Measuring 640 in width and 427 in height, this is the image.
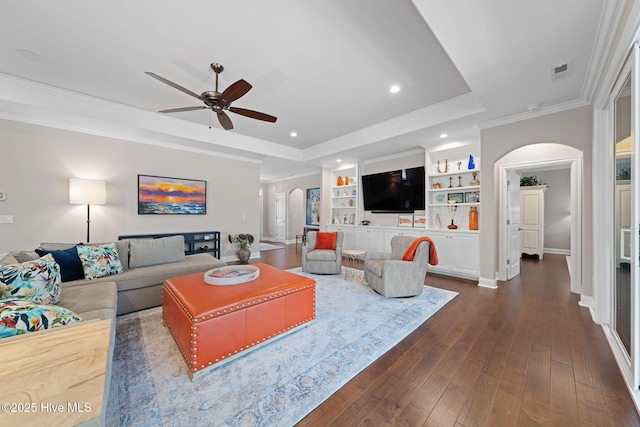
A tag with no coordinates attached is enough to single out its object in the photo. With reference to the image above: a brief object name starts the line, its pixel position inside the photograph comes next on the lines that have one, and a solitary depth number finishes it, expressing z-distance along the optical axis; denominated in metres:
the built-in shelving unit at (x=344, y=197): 6.81
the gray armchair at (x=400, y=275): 3.31
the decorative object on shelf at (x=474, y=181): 4.46
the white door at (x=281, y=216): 9.93
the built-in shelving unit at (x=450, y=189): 4.57
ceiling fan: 2.48
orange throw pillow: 4.76
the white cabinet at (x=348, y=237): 6.32
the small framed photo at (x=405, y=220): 5.51
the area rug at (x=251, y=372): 1.49
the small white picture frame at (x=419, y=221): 5.29
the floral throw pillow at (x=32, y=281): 1.78
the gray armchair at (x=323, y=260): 4.50
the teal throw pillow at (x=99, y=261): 2.74
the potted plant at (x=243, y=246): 5.84
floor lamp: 3.90
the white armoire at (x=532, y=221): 6.32
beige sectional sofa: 0.65
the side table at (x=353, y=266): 4.35
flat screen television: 5.27
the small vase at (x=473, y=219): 4.45
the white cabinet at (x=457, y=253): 4.25
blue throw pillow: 2.61
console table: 5.34
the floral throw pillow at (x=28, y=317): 1.08
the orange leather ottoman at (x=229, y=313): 1.81
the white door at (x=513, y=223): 4.32
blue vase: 4.51
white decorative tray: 2.38
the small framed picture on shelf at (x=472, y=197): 4.50
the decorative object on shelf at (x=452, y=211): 4.73
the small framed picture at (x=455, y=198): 4.74
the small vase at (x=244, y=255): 5.83
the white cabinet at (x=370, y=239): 5.71
